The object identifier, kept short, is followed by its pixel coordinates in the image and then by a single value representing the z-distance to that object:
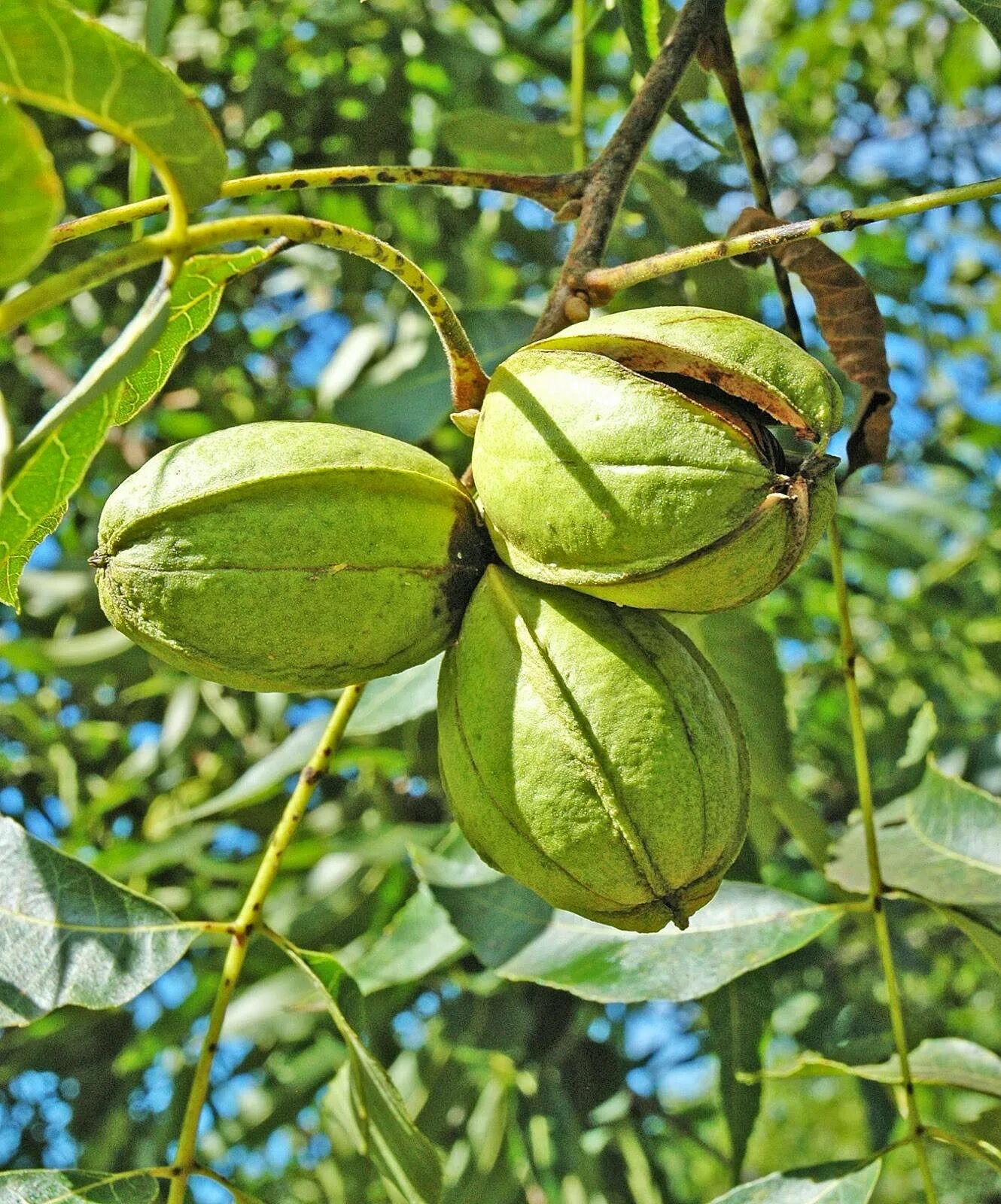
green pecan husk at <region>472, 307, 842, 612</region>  0.33
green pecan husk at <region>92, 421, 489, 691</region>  0.34
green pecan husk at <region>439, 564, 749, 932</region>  0.34
